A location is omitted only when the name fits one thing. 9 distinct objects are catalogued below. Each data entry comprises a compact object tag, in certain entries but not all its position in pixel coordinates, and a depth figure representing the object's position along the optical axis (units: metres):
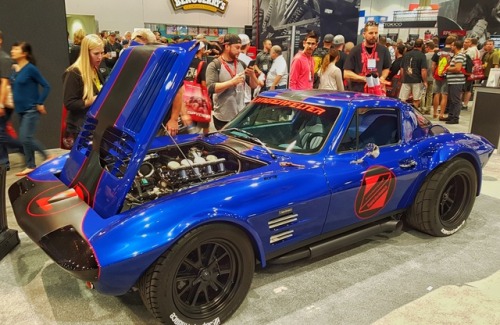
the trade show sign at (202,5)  16.05
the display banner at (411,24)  18.27
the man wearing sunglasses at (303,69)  5.60
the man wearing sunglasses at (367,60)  5.54
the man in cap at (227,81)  4.67
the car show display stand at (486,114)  7.05
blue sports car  2.25
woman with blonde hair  3.92
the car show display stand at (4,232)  3.35
